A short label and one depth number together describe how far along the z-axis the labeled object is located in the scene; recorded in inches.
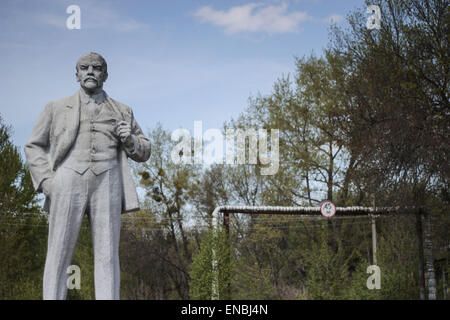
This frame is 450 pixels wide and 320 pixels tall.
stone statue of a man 211.8
